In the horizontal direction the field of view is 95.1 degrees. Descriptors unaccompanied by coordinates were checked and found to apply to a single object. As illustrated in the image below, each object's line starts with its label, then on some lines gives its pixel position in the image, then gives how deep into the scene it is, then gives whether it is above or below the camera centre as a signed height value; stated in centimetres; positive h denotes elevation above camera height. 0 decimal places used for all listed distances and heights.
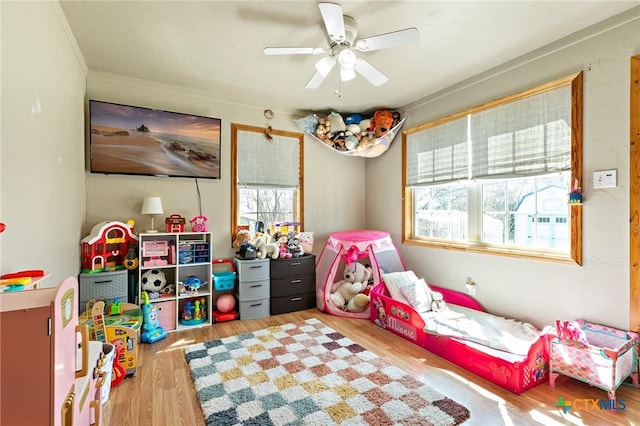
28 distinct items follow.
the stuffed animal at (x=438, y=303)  293 -91
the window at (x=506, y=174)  238 +37
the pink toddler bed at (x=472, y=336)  201 -100
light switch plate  211 +25
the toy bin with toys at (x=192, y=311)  316 -107
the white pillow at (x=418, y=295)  291 -84
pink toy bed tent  353 -53
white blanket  224 -99
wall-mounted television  288 +76
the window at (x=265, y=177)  364 +47
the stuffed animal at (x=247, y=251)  337 -44
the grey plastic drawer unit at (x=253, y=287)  333 -86
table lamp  298 +7
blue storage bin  334 -78
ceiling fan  181 +116
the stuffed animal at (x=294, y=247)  368 -43
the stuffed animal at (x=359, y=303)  348 -108
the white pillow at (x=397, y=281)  304 -73
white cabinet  297 -68
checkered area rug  171 -119
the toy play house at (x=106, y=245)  267 -30
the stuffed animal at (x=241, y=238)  350 -30
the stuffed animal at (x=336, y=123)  391 +120
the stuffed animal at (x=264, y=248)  344 -42
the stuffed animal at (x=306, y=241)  386 -37
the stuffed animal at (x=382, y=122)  379 +118
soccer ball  296 -69
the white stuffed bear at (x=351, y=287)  351 -94
